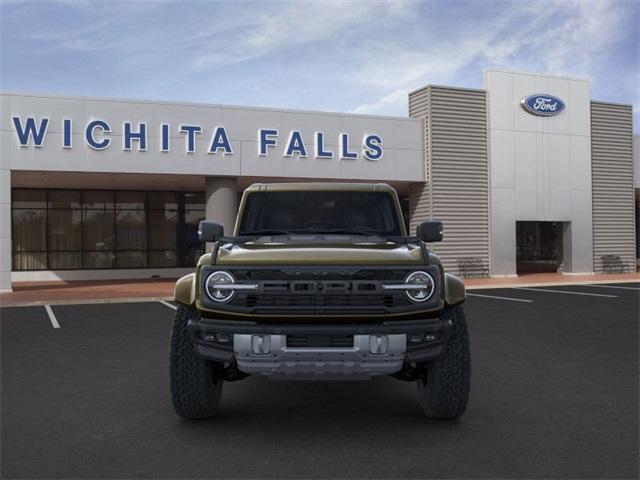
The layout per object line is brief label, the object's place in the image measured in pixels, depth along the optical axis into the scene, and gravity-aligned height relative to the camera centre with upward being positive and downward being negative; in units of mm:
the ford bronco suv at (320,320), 4570 -567
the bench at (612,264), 26000 -961
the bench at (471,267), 23844 -949
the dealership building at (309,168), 19766 +2628
